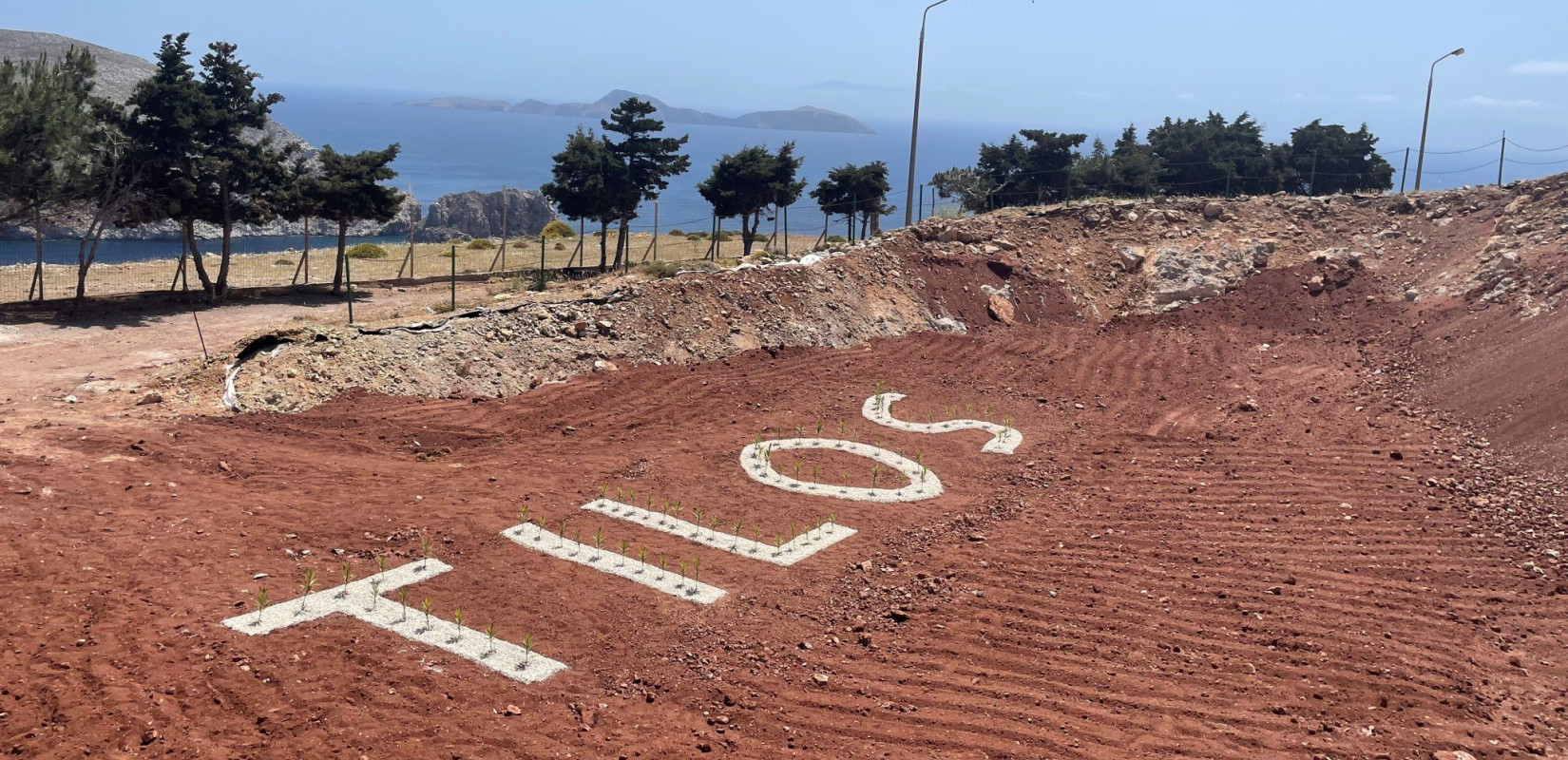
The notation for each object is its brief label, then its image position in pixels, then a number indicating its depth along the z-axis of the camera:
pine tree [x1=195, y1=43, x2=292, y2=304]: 25.91
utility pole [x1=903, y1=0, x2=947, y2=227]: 30.37
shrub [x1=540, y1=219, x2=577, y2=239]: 54.92
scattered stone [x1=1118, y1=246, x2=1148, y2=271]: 29.05
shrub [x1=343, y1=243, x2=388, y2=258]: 43.81
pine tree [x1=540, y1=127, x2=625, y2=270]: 32.50
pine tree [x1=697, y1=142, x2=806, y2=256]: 36.91
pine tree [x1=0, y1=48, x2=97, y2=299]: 22.19
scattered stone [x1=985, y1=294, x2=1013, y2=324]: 26.50
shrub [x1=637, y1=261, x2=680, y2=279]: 24.83
